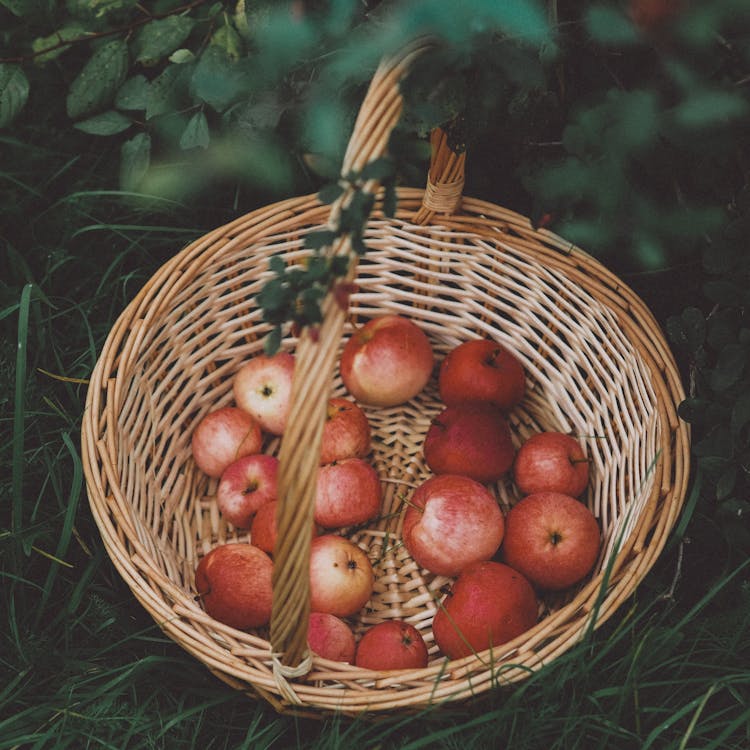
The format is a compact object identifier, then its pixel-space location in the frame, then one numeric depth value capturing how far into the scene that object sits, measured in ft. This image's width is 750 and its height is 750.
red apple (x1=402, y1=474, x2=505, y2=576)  5.05
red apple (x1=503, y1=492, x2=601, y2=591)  4.94
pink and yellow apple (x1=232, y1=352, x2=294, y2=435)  5.86
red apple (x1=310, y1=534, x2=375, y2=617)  4.97
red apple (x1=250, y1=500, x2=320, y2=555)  5.15
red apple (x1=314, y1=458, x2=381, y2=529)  5.38
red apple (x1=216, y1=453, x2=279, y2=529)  5.47
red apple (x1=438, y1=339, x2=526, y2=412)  5.68
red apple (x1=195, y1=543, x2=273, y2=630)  4.87
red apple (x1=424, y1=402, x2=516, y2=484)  5.41
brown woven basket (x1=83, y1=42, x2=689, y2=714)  4.09
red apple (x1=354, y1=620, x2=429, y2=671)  4.63
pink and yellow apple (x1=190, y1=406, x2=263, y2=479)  5.69
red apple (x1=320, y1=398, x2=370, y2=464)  5.65
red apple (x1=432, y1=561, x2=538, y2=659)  4.57
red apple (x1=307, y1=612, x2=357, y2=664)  4.71
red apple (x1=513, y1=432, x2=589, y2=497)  5.37
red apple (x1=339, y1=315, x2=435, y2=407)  5.81
